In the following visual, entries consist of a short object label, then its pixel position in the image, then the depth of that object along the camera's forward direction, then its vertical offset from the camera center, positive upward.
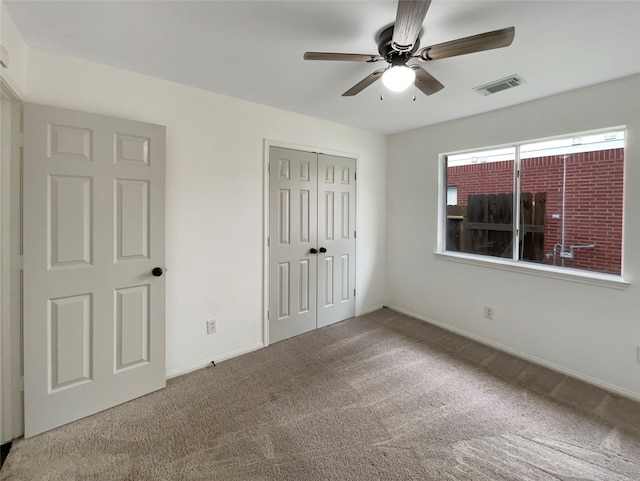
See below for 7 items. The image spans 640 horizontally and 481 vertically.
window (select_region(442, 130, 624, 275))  2.42 +0.35
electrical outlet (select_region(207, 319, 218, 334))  2.67 -0.86
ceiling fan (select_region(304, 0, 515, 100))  1.27 +0.96
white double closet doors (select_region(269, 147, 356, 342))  3.08 -0.07
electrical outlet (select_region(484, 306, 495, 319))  3.09 -0.80
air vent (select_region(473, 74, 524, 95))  2.24 +1.24
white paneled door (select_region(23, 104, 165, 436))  1.81 -0.21
